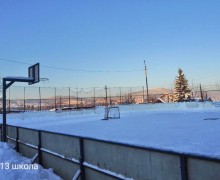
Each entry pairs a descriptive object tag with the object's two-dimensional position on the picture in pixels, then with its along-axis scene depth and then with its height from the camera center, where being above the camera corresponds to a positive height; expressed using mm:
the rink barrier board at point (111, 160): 1870 -919
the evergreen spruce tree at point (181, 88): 35656 +1494
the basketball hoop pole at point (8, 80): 8086 +1080
